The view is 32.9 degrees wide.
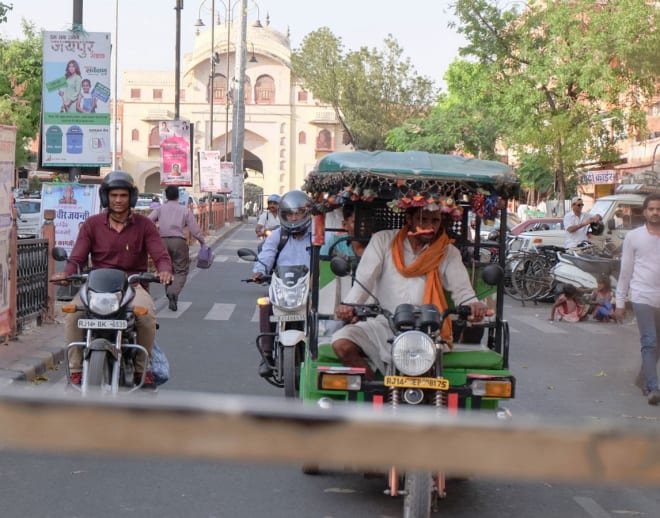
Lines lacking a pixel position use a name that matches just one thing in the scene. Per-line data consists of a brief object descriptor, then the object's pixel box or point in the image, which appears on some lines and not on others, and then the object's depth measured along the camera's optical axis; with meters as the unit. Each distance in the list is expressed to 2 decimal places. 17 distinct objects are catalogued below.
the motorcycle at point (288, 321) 7.75
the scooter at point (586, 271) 17.20
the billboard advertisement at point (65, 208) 14.91
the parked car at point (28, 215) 31.89
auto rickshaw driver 5.97
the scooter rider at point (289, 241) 8.95
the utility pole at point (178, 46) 39.06
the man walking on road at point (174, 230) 15.97
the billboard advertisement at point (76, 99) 15.00
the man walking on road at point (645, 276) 9.30
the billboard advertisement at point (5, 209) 10.79
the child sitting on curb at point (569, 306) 17.06
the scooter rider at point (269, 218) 16.86
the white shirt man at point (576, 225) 19.42
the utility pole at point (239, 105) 52.69
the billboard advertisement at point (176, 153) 32.91
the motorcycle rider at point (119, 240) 7.25
